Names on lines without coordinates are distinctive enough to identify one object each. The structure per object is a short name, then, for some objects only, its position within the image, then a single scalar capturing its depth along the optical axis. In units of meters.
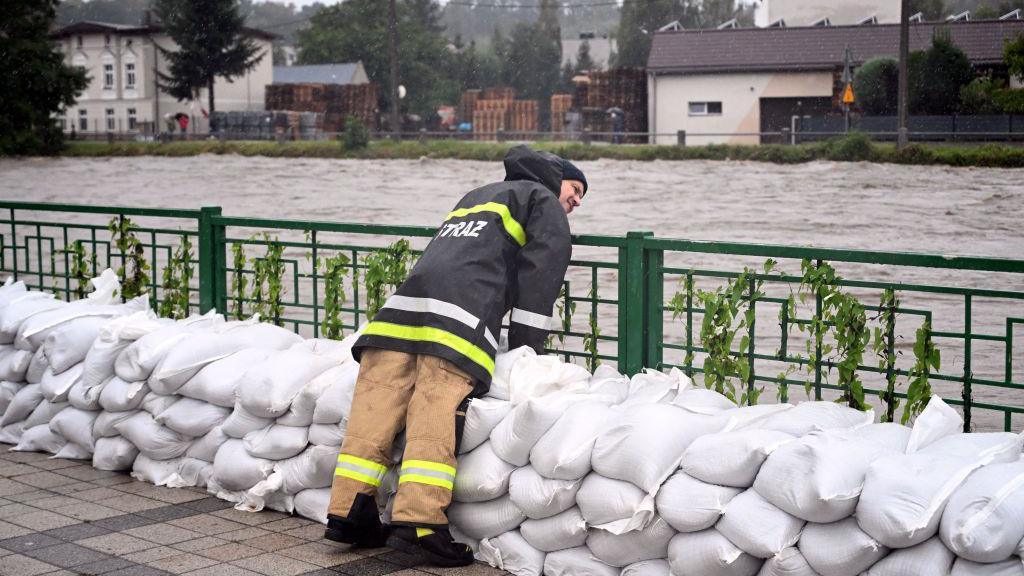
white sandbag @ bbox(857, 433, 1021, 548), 3.34
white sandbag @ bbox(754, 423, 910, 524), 3.50
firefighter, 4.35
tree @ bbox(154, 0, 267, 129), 61.81
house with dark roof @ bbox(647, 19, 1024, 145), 45.97
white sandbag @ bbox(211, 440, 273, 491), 5.02
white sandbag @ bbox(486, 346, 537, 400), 4.64
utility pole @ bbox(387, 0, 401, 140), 46.16
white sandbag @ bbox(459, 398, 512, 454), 4.46
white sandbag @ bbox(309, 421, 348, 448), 4.81
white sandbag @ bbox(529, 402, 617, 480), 4.09
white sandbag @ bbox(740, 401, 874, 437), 4.00
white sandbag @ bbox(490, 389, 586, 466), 4.23
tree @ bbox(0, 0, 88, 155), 47.47
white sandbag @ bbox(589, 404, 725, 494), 3.93
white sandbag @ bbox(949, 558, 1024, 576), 3.18
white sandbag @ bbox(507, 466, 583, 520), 4.12
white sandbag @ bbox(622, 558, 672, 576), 3.95
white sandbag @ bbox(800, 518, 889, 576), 3.46
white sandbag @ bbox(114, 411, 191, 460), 5.43
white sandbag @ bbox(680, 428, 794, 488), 3.77
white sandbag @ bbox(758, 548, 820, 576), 3.61
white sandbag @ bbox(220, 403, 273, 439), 5.13
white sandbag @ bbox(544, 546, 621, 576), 4.11
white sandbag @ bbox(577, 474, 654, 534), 3.89
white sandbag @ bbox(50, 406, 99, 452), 5.76
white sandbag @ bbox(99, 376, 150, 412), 5.53
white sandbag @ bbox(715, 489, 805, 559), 3.62
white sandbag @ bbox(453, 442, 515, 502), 4.36
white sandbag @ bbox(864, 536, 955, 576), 3.32
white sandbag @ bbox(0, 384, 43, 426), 6.12
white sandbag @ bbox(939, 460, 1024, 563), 3.19
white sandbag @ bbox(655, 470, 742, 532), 3.78
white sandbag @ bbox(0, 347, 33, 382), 6.20
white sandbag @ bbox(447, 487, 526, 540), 4.37
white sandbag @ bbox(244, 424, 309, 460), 4.96
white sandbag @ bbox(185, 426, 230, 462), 5.27
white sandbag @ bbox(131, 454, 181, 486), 5.43
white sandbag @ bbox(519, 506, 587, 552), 4.13
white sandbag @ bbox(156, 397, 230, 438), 5.32
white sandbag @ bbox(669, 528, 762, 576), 3.72
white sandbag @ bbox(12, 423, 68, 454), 5.95
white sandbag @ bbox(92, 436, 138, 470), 5.57
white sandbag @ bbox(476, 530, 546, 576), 4.27
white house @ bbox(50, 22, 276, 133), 67.25
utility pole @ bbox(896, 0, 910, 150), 32.75
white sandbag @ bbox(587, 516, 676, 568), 3.92
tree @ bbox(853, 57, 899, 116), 40.56
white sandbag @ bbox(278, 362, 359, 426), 4.91
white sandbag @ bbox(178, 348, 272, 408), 5.26
